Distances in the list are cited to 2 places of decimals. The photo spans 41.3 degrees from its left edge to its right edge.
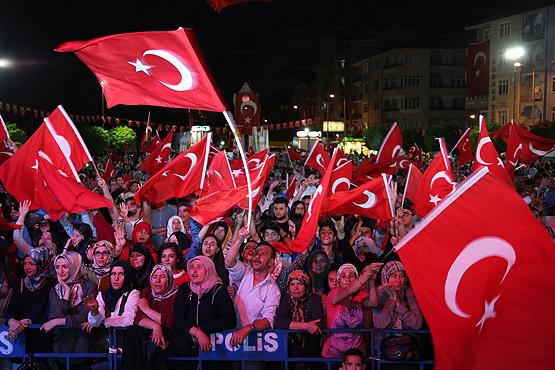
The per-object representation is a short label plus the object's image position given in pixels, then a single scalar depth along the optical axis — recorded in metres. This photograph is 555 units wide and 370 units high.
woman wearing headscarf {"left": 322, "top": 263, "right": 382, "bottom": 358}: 6.53
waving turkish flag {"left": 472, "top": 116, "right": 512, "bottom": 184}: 11.95
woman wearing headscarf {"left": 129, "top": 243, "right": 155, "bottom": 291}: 7.31
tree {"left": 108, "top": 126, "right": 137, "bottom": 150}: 67.25
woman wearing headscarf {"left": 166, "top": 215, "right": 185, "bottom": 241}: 10.47
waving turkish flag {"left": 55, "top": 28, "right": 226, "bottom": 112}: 8.05
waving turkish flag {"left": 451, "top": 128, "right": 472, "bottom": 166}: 21.48
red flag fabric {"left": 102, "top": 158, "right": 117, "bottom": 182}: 20.11
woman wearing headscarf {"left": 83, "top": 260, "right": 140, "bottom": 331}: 6.62
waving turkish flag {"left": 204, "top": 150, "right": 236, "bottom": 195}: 11.66
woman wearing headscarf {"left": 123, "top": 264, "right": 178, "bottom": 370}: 6.39
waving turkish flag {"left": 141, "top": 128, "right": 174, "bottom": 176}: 18.31
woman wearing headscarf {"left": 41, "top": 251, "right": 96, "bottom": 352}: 6.85
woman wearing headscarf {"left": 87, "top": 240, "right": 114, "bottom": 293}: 7.80
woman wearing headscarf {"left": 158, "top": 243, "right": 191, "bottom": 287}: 7.72
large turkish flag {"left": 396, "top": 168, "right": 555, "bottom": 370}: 4.90
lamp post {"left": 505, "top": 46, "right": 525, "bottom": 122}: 39.46
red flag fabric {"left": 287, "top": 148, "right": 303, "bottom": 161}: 29.02
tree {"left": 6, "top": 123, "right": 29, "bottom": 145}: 37.22
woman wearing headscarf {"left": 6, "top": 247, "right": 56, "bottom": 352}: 7.01
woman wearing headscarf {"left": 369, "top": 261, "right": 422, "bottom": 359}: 6.54
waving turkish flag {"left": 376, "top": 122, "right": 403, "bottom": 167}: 17.27
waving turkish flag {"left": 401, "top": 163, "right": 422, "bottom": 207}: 13.13
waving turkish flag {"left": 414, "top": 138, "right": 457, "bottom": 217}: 10.86
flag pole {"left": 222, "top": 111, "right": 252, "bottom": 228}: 8.12
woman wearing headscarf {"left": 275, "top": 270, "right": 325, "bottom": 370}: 6.60
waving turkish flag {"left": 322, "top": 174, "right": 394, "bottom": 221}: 10.62
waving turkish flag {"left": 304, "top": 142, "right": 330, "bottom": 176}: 17.69
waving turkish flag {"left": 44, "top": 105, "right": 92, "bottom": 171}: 10.76
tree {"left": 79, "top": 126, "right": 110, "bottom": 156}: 53.60
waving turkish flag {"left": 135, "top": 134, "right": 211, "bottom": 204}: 11.65
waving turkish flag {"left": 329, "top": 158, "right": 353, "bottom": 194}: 13.04
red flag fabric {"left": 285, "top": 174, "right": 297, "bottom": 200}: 16.74
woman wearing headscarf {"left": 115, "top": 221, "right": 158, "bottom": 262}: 9.40
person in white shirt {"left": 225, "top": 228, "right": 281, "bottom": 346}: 6.75
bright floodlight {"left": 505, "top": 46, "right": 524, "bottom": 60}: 39.40
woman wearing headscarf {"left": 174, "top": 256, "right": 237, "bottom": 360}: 6.38
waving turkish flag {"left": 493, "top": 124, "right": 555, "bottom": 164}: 17.92
